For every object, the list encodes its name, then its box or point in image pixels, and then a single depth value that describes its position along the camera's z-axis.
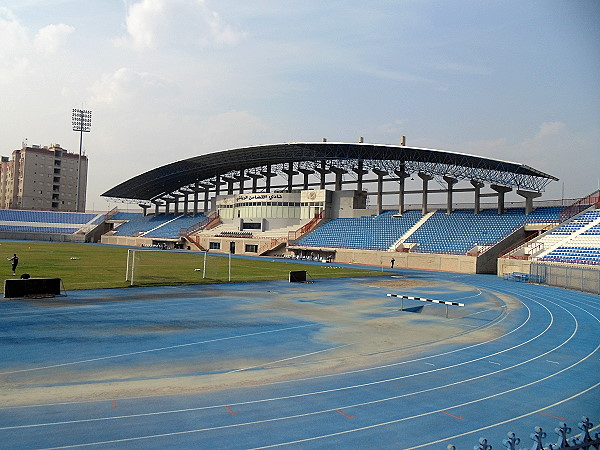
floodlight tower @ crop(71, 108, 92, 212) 134.88
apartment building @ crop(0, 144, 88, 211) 140.50
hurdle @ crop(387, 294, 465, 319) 22.85
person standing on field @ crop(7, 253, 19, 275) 33.09
